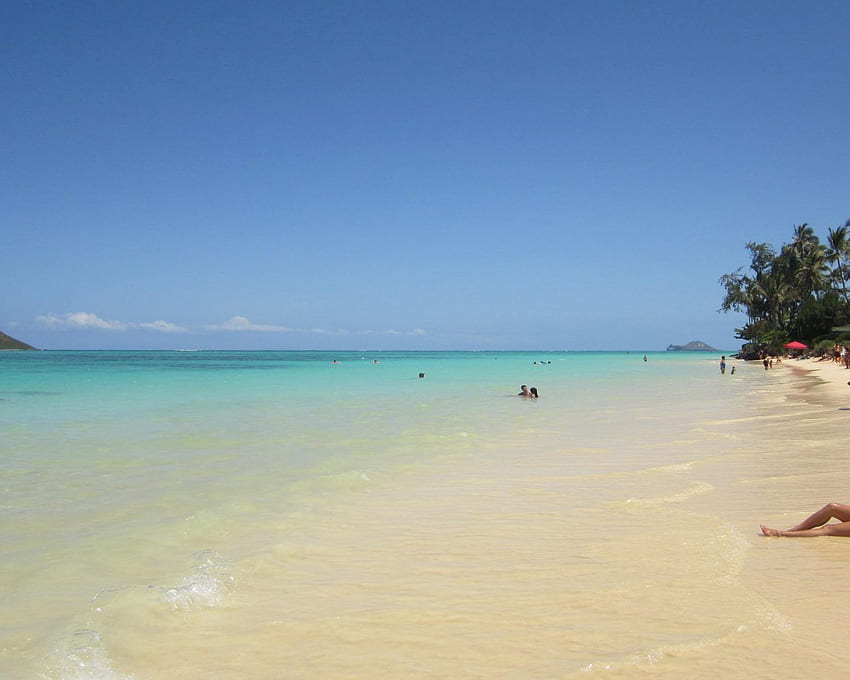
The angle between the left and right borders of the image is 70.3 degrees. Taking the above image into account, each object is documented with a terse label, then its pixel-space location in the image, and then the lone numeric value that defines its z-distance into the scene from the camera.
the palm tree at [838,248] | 64.12
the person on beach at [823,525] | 5.20
